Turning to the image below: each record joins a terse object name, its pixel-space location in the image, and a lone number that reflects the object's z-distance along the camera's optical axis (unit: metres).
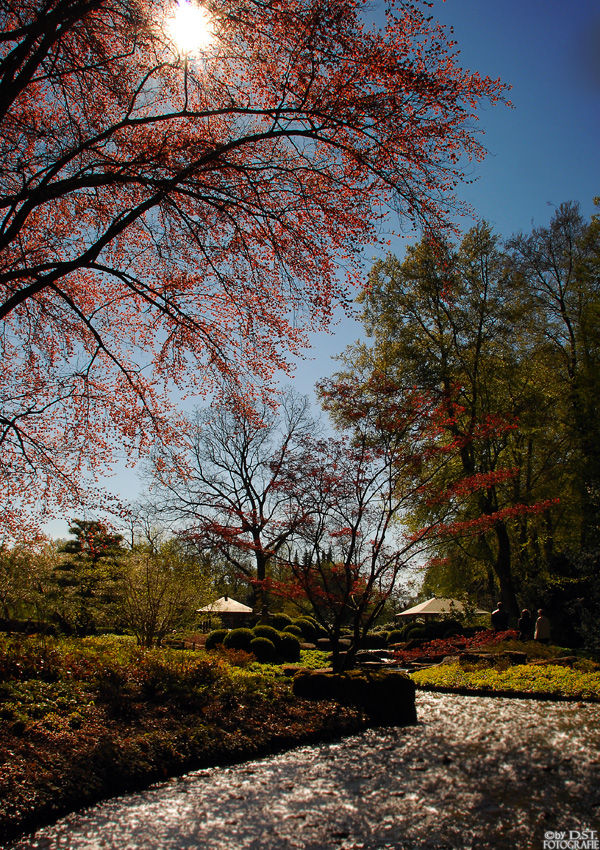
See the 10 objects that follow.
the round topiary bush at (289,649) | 16.25
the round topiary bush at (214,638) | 16.94
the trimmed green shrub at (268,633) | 16.77
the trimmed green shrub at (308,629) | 21.45
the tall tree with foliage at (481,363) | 19.72
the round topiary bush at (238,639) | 16.16
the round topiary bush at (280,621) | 21.06
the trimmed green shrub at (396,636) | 24.30
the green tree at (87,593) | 16.59
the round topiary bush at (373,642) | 20.39
